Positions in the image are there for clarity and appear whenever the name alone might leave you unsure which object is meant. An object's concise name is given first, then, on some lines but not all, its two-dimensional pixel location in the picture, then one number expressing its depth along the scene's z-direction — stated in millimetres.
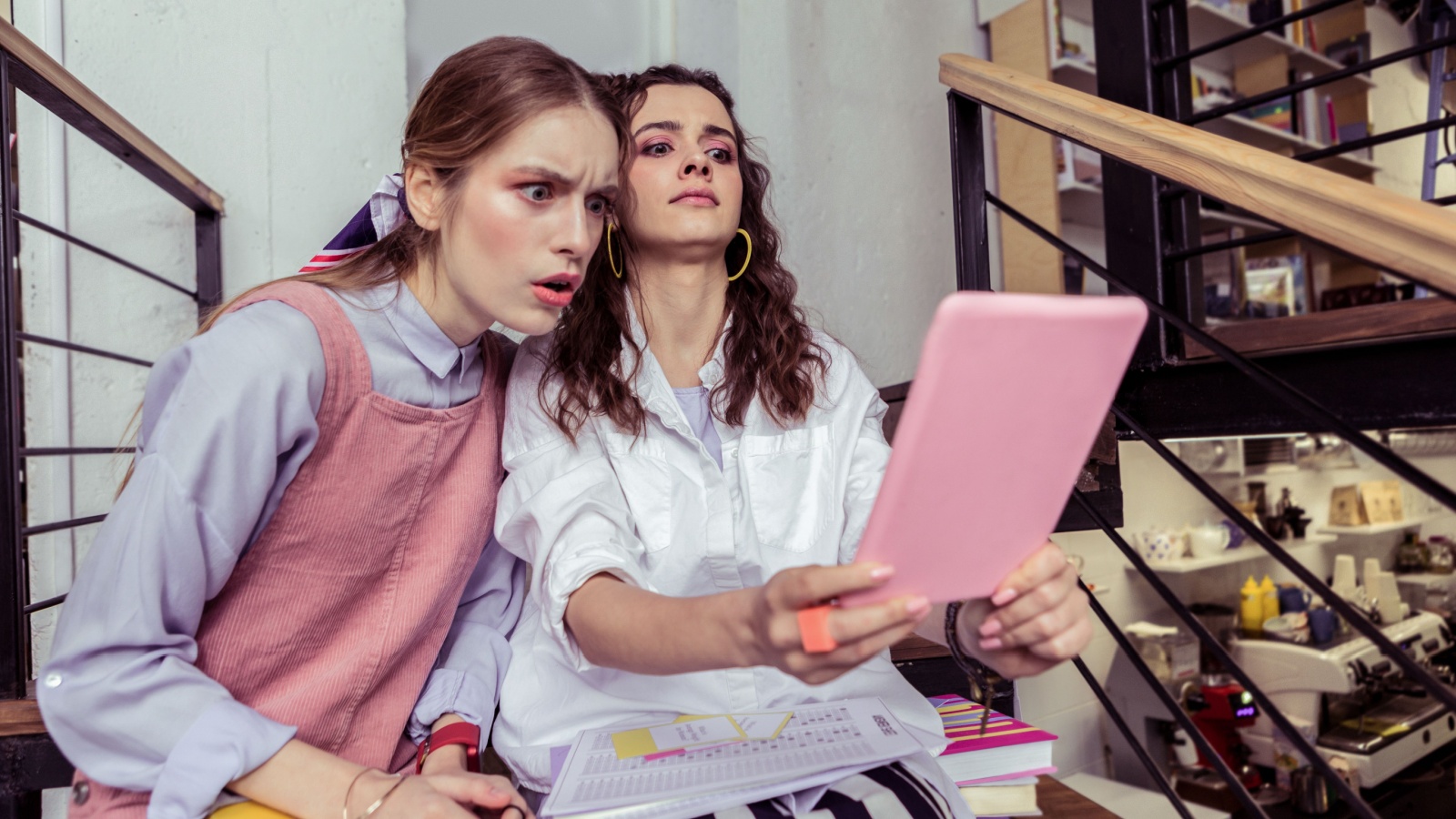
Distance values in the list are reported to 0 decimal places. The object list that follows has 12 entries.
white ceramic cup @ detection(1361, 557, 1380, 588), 4086
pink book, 1058
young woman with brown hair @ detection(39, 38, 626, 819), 867
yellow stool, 869
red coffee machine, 3570
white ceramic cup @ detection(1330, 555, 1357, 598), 4184
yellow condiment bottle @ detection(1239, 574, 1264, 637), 3977
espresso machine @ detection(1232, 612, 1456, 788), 3459
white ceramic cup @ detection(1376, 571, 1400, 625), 4031
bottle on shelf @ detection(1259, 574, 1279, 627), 4023
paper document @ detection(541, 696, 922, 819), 840
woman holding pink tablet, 951
